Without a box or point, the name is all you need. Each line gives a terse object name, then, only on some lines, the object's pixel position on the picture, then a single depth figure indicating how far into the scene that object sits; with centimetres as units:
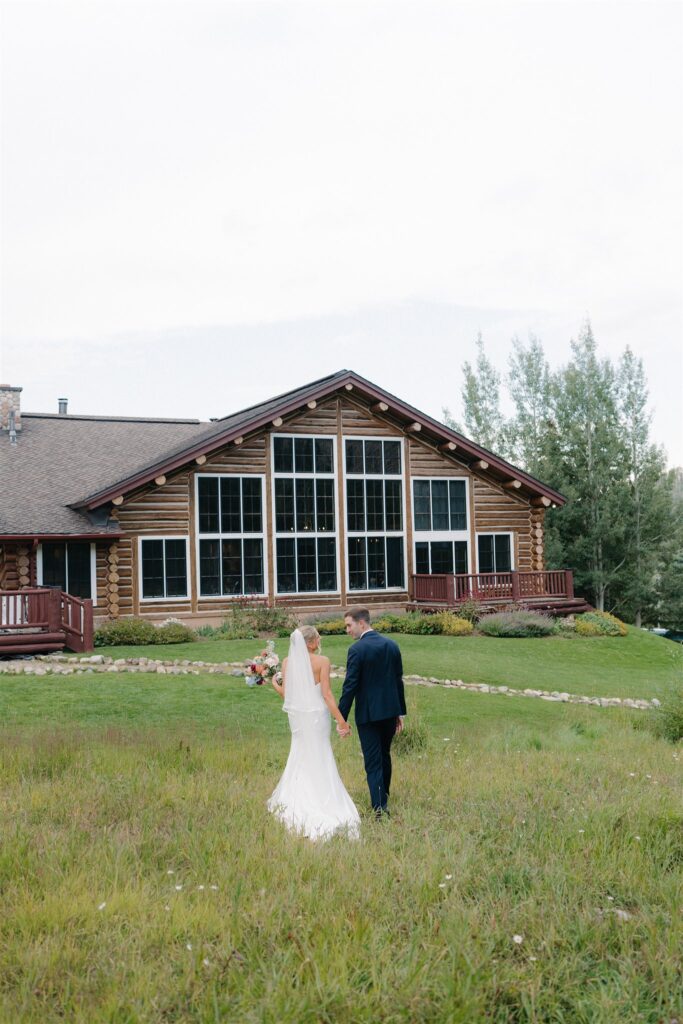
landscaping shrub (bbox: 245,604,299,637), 2423
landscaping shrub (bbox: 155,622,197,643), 2209
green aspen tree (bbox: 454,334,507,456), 4722
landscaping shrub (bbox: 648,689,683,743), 1188
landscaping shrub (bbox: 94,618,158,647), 2172
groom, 764
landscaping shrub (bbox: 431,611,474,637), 2458
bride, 707
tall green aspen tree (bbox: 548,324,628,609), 4153
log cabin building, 2391
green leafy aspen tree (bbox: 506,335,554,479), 4544
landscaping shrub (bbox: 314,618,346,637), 2411
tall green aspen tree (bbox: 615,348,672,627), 4169
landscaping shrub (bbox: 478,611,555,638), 2483
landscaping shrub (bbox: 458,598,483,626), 2595
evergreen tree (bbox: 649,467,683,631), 4184
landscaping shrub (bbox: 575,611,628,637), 2639
